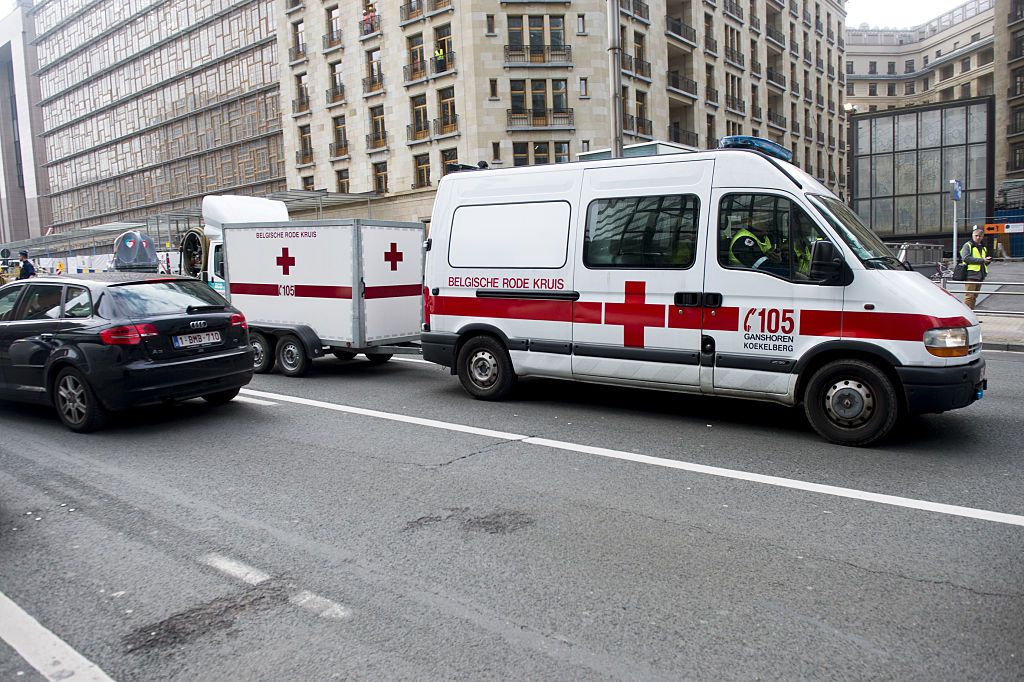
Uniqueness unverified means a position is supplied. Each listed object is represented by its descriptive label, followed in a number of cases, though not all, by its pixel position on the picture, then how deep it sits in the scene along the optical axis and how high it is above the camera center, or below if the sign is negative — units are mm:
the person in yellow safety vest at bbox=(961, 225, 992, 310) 15680 -288
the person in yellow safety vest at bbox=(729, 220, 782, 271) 6684 +52
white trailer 10398 -191
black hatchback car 7203 -615
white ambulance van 6199 -329
